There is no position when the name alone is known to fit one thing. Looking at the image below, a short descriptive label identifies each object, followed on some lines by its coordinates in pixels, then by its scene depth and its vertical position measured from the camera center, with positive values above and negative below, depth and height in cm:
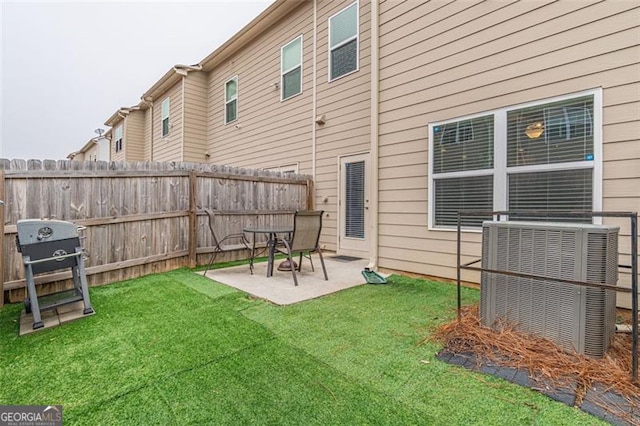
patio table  428 -43
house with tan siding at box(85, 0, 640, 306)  295 +123
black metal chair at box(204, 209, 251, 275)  496 -64
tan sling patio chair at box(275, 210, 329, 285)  414 -36
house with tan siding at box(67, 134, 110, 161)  1819 +403
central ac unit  200 -52
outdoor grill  273 -42
